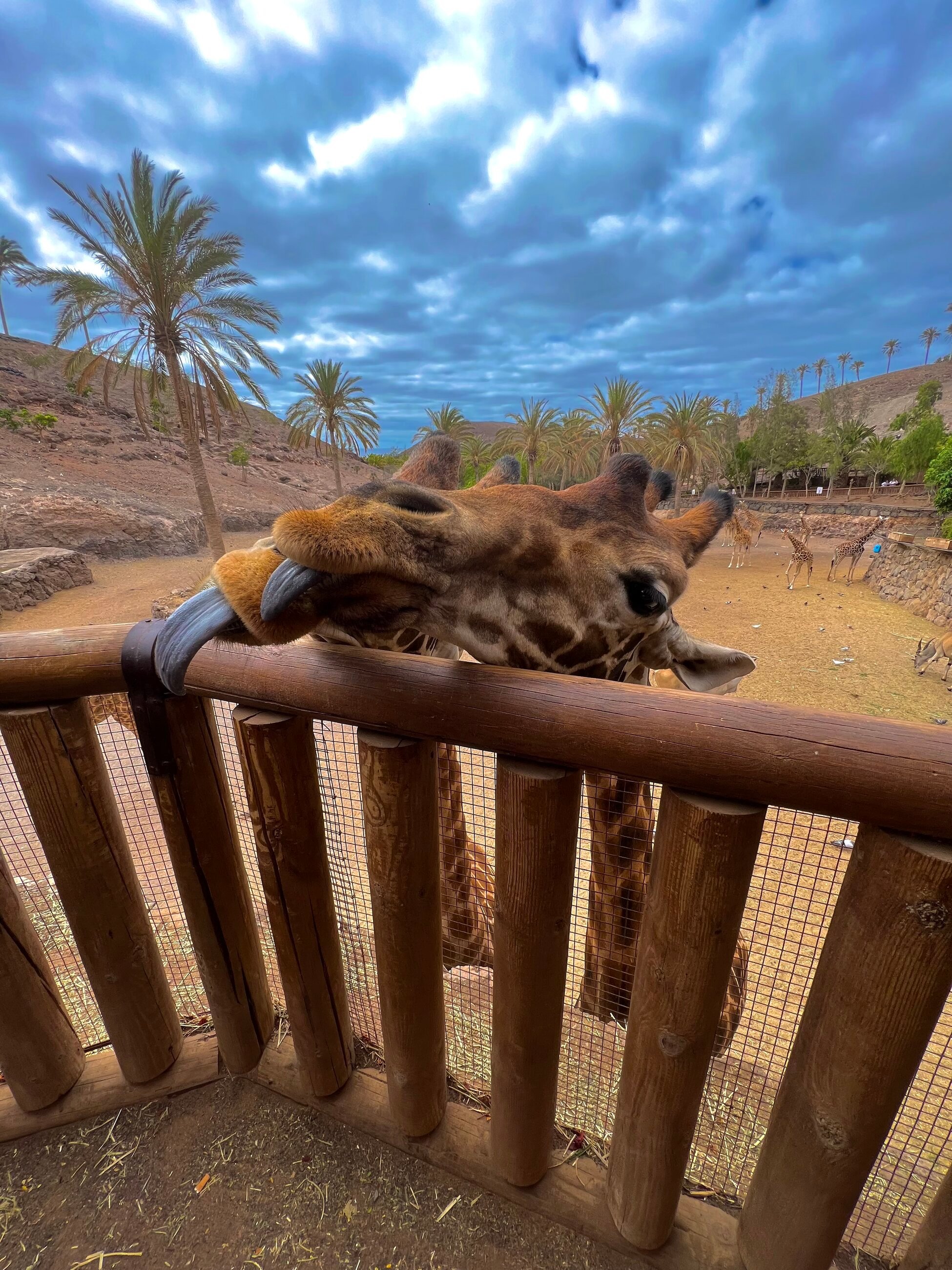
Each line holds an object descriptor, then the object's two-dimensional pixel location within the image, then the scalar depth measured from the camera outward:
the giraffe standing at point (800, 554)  18.31
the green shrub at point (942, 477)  17.75
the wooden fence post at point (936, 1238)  1.36
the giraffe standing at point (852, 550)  18.88
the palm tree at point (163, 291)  12.78
